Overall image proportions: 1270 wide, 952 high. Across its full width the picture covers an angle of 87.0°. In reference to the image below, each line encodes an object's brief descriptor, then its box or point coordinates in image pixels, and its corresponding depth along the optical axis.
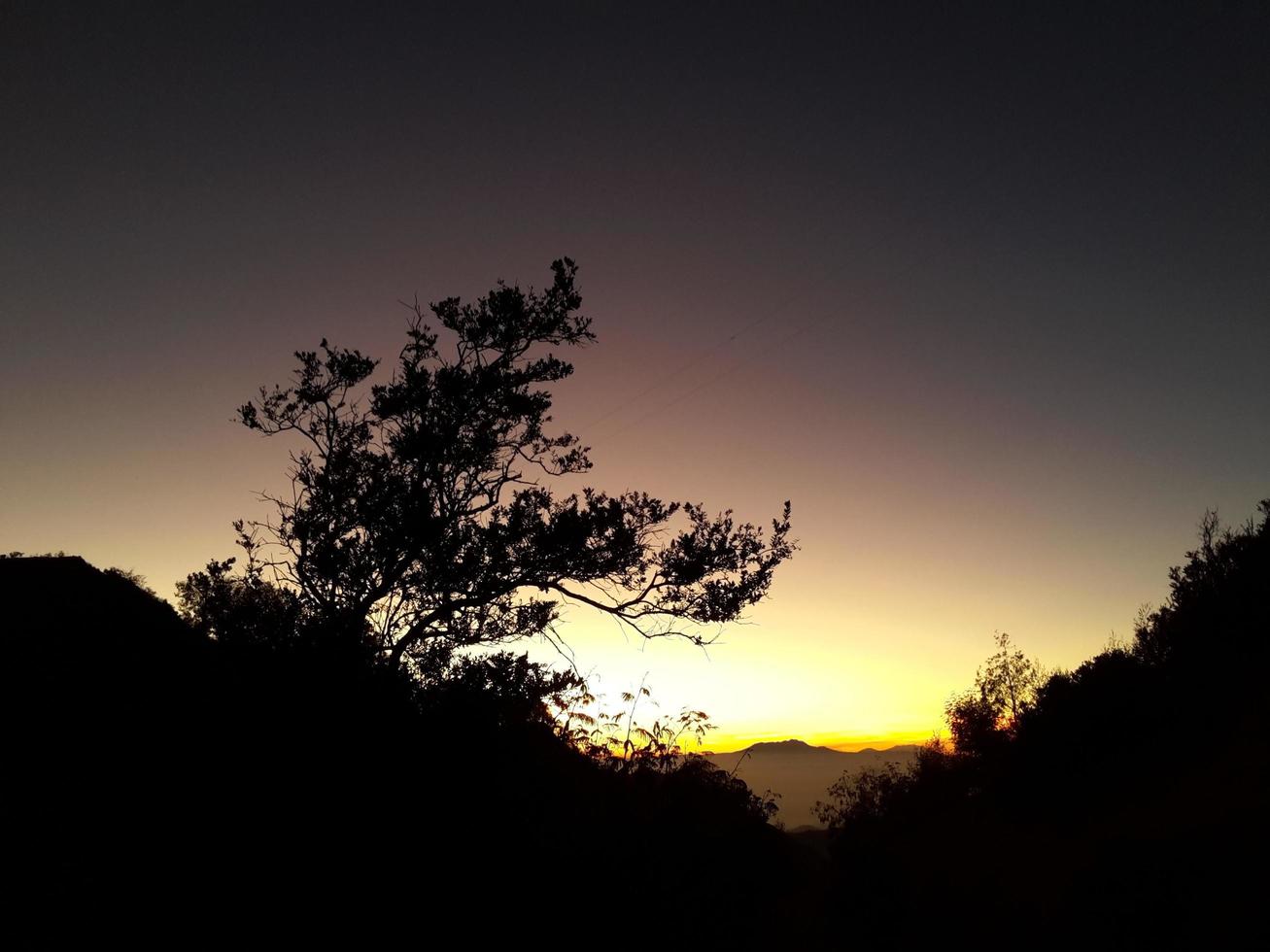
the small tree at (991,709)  39.54
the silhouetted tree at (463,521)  13.55
